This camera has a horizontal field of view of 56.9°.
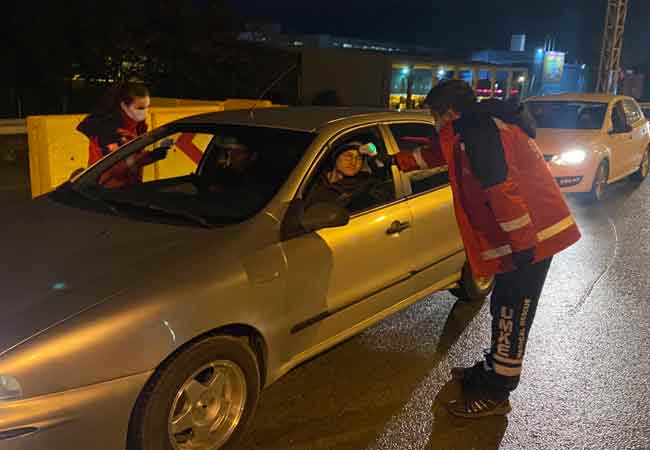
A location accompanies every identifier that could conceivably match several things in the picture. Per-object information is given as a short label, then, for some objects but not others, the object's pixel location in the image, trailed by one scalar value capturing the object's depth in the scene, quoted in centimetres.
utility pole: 1917
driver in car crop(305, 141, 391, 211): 354
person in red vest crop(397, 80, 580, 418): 291
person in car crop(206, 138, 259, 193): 346
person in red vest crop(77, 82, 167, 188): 500
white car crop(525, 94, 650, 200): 879
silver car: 223
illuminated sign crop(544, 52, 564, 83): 3797
